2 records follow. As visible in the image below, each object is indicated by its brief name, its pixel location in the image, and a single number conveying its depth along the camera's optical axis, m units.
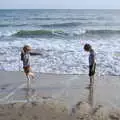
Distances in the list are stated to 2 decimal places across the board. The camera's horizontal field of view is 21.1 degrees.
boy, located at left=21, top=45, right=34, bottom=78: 9.82
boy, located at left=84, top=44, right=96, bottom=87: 9.41
